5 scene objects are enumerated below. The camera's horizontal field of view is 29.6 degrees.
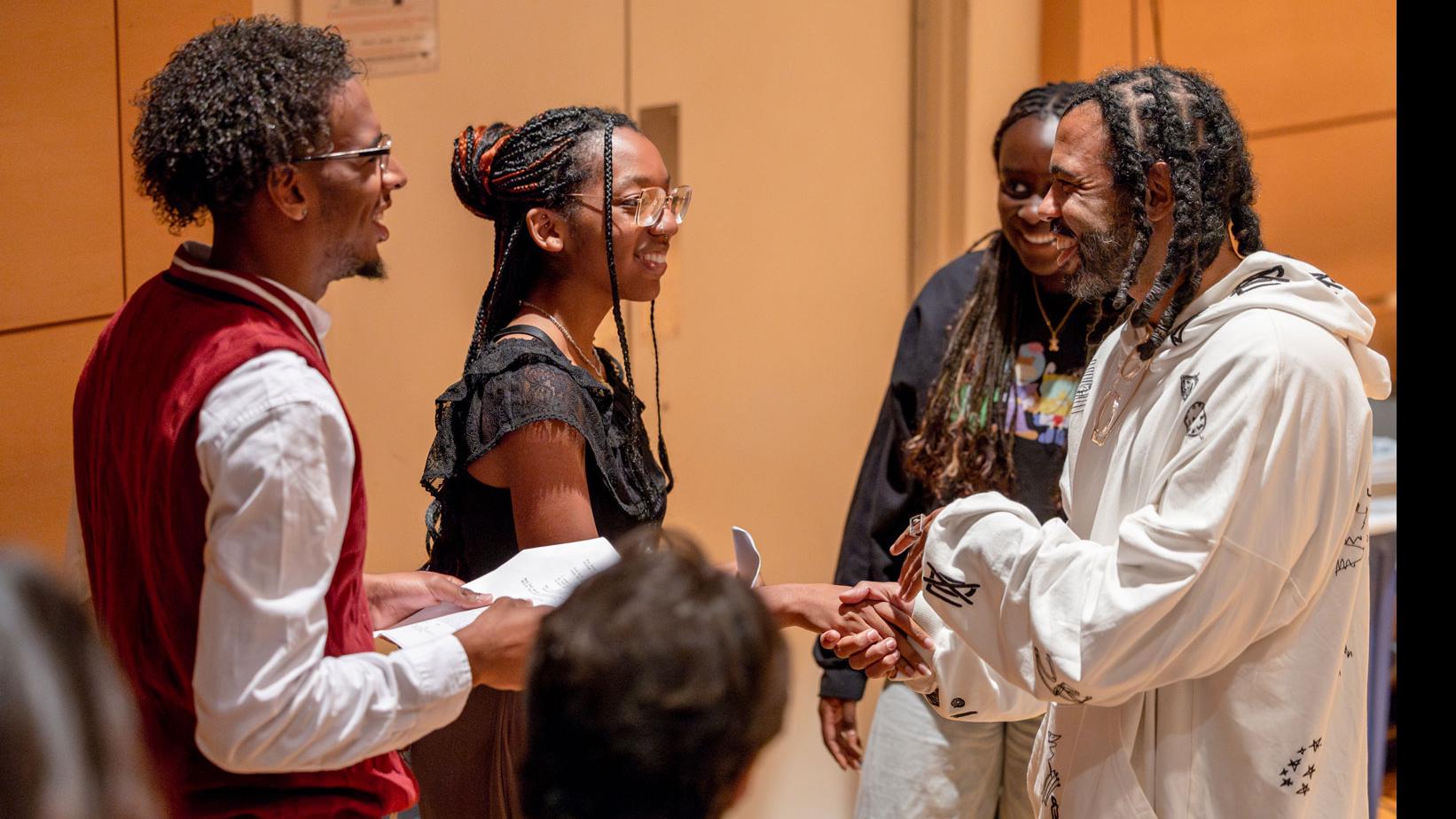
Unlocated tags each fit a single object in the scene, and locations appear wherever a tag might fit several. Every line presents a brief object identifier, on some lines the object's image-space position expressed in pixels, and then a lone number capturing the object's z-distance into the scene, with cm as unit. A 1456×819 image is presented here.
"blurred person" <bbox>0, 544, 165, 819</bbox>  173
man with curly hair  221
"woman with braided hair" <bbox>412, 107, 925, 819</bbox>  263
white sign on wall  417
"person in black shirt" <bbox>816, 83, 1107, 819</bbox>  315
